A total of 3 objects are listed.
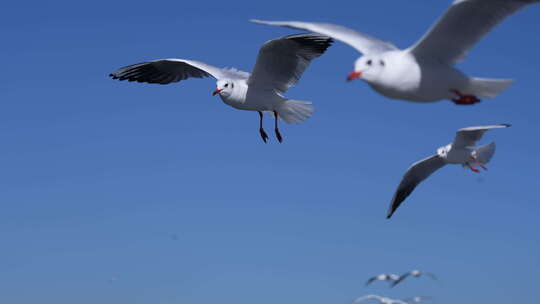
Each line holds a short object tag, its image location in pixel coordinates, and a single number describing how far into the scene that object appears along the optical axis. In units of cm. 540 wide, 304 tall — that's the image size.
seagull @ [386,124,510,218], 1093
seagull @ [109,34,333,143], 1070
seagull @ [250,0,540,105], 607
